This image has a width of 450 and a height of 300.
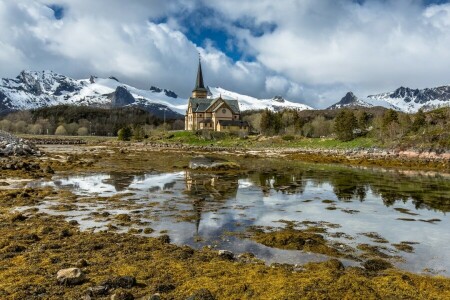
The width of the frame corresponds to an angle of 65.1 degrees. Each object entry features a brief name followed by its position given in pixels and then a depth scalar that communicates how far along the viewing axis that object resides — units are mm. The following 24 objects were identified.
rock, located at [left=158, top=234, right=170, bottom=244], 12350
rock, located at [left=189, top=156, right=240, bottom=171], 38094
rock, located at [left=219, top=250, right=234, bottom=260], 10830
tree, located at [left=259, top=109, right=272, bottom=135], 115625
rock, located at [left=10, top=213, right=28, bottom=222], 14405
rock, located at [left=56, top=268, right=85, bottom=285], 8398
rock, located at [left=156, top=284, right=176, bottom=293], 8369
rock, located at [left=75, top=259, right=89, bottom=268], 9562
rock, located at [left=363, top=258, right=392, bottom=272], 10297
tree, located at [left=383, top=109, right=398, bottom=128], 81062
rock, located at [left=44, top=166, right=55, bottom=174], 31556
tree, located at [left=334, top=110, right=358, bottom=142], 84500
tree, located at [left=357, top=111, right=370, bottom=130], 93694
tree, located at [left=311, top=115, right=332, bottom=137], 125000
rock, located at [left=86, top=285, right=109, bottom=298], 7867
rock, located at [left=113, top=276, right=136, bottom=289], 8406
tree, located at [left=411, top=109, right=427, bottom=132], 73250
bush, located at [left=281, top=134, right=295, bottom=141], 95938
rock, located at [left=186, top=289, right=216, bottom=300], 7891
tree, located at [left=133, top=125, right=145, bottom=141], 126675
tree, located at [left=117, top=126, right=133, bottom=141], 127331
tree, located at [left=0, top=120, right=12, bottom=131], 196300
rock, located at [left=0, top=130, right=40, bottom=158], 46466
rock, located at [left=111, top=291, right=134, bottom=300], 7692
